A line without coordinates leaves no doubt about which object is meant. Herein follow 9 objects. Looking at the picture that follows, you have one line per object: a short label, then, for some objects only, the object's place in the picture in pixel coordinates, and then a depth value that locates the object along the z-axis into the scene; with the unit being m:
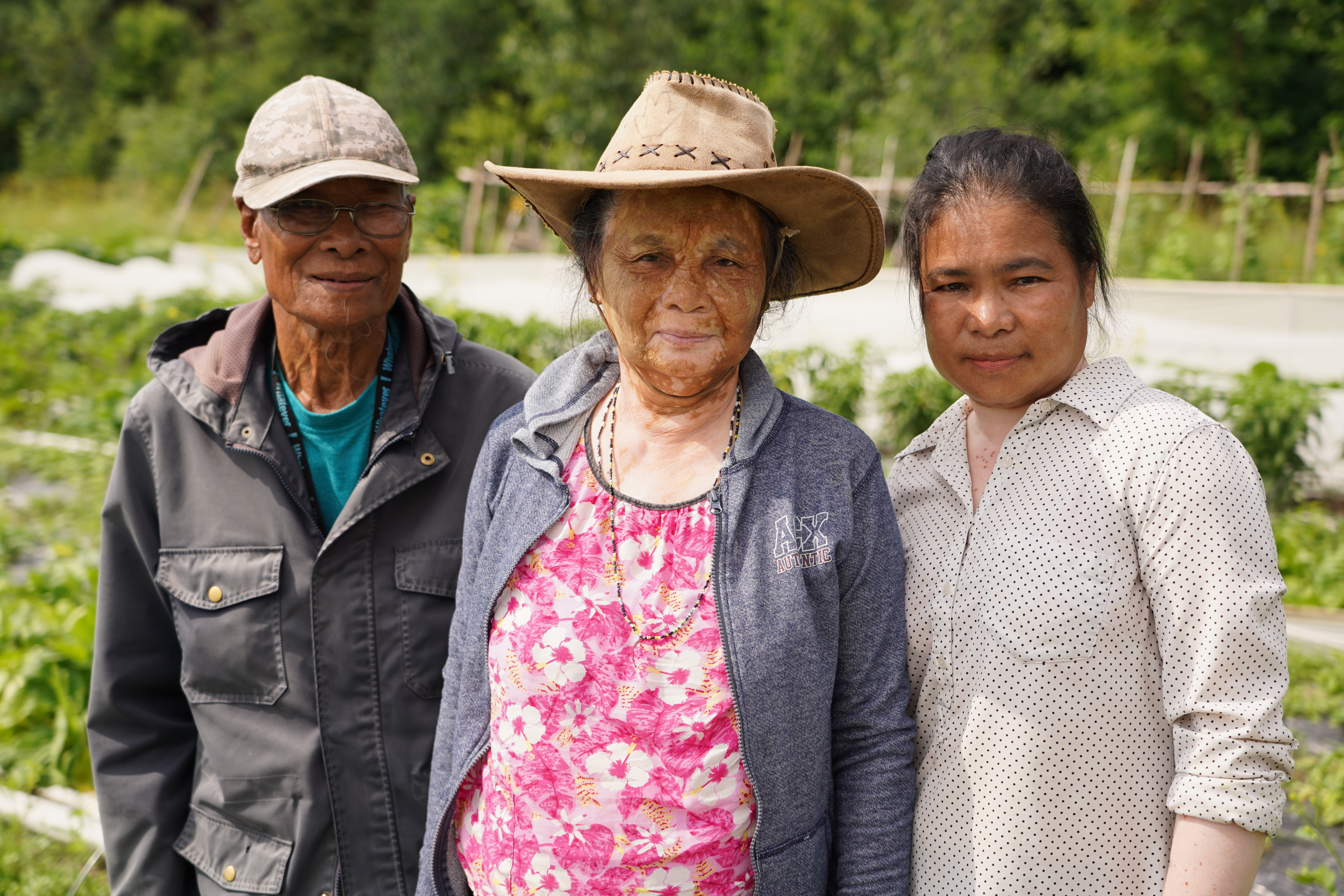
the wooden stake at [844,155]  14.27
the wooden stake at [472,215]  15.93
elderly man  1.99
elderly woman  1.55
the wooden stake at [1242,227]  11.51
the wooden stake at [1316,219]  11.44
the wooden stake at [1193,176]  13.09
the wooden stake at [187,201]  16.81
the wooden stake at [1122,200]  11.76
